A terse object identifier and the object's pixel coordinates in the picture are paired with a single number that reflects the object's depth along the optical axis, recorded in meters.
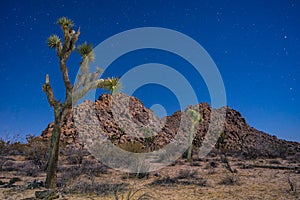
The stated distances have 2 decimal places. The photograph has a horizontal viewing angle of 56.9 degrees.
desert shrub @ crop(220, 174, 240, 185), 9.93
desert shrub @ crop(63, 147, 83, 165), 15.01
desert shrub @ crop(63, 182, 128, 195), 8.37
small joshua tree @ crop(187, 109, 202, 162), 22.12
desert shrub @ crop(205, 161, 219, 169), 15.50
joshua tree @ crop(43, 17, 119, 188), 8.73
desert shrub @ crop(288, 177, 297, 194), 8.27
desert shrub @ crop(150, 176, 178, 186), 9.93
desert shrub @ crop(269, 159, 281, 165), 17.32
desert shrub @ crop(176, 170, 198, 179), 11.44
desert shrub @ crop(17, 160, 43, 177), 11.98
